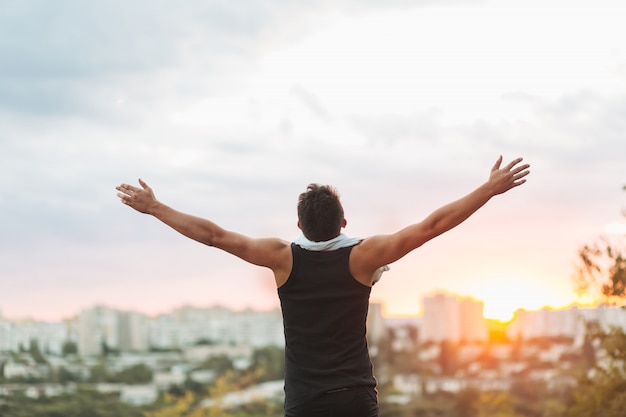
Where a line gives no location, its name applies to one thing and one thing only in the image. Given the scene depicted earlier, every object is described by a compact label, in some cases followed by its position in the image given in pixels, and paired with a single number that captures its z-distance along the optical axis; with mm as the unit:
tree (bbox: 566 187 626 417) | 11859
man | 3178
